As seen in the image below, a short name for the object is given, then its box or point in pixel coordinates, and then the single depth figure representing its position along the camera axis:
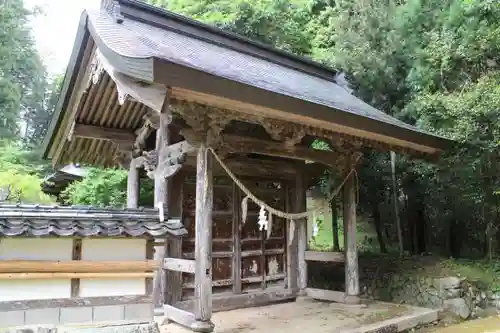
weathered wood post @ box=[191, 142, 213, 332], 4.95
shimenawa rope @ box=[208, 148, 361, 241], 5.33
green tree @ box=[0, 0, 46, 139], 18.06
